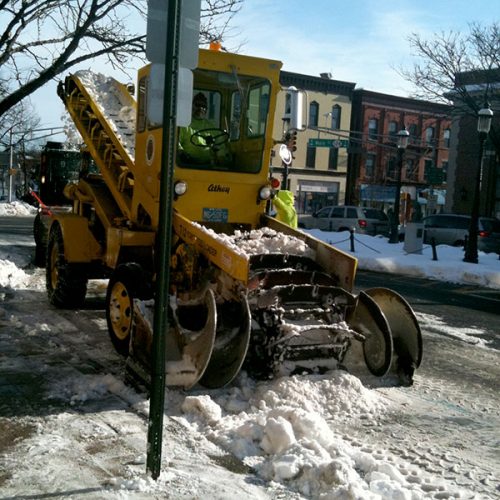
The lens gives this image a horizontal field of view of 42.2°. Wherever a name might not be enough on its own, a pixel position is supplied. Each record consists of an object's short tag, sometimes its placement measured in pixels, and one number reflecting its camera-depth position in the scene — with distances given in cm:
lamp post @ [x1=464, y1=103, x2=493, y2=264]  1869
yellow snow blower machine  568
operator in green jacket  715
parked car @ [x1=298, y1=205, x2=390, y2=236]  2928
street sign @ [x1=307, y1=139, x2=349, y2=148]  2766
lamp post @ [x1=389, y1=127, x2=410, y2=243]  2475
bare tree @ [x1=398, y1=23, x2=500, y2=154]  2439
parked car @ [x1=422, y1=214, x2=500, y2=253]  2434
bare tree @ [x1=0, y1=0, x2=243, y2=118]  1312
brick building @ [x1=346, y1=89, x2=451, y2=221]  5069
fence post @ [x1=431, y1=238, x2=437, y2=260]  1939
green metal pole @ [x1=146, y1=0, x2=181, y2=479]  395
